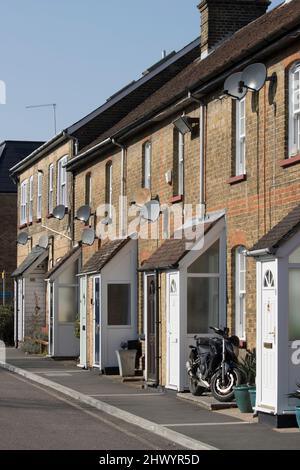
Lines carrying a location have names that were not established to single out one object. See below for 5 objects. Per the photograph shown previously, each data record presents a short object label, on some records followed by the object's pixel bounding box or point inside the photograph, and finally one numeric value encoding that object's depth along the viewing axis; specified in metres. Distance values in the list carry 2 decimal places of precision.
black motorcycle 20.31
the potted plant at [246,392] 19.06
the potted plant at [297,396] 16.43
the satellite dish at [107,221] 32.06
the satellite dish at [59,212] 36.72
